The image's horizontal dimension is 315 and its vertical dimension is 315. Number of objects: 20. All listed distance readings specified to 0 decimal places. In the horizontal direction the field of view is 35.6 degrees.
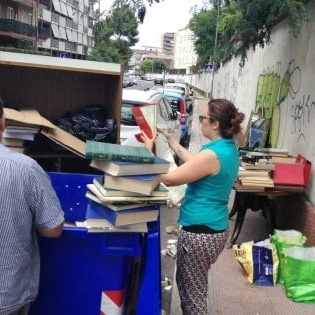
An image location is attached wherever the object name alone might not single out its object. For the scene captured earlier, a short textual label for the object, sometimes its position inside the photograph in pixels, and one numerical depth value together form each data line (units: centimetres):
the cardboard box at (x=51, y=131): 411
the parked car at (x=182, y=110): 1502
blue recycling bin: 261
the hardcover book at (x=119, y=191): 254
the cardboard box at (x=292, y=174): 572
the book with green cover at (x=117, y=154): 251
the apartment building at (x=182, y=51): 11306
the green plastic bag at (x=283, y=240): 493
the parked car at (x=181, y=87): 2459
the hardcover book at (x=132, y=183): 254
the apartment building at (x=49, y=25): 4919
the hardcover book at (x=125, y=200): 250
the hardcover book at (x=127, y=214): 249
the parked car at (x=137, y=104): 841
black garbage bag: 498
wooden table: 607
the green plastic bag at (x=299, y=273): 458
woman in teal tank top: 298
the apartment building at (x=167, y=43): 17960
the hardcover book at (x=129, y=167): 251
